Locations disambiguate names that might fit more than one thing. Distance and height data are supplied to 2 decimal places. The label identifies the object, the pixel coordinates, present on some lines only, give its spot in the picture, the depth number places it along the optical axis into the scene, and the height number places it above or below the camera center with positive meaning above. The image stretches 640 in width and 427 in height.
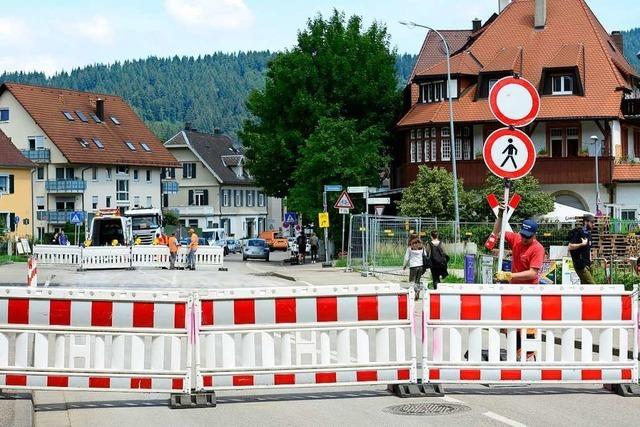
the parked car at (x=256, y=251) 70.40 -1.56
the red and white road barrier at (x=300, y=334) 10.99 -1.06
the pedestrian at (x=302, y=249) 57.34 -1.18
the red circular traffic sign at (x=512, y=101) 12.77 +1.38
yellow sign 47.03 +0.22
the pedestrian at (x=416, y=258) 28.78 -0.86
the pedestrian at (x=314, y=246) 58.94 -1.10
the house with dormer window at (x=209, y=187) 117.06 +4.08
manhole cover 10.38 -1.71
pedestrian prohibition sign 12.86 +0.79
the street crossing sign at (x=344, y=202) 43.72 +0.89
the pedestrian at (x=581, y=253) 22.31 -0.59
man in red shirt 12.73 -0.39
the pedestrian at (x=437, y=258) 28.93 -0.86
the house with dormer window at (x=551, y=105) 57.31 +6.14
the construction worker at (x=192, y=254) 46.90 -1.14
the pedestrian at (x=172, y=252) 47.88 -1.07
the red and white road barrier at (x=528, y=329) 11.36 -1.07
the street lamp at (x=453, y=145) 46.38 +3.37
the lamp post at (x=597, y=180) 53.50 +2.02
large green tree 56.97 +6.26
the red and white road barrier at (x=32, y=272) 23.72 -0.92
